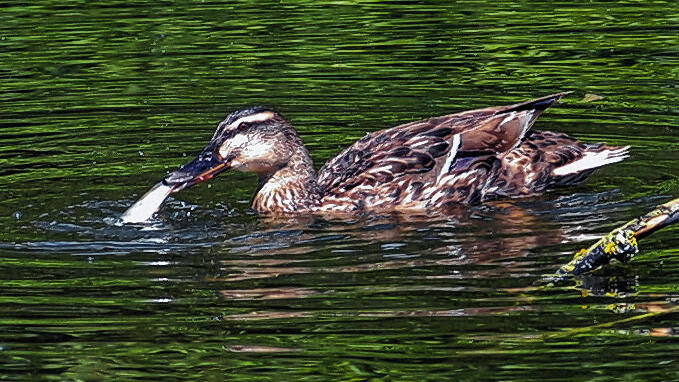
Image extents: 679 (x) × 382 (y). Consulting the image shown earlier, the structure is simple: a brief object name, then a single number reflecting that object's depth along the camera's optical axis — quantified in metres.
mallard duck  21.48
